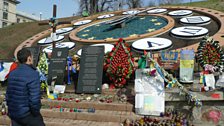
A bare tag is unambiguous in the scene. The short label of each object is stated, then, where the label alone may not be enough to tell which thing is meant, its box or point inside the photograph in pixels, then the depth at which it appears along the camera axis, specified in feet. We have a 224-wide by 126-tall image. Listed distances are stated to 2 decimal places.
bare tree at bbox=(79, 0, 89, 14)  126.93
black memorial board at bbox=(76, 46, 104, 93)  24.17
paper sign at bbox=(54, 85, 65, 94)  25.13
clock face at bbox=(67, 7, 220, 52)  32.94
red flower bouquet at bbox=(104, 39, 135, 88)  23.38
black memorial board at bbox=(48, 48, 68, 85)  27.02
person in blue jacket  10.44
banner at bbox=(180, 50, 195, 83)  21.50
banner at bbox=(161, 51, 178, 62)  23.06
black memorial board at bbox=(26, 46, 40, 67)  31.17
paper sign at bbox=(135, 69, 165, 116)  18.62
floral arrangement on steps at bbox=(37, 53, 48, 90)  27.74
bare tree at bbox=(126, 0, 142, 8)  141.59
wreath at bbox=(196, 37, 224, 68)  21.52
